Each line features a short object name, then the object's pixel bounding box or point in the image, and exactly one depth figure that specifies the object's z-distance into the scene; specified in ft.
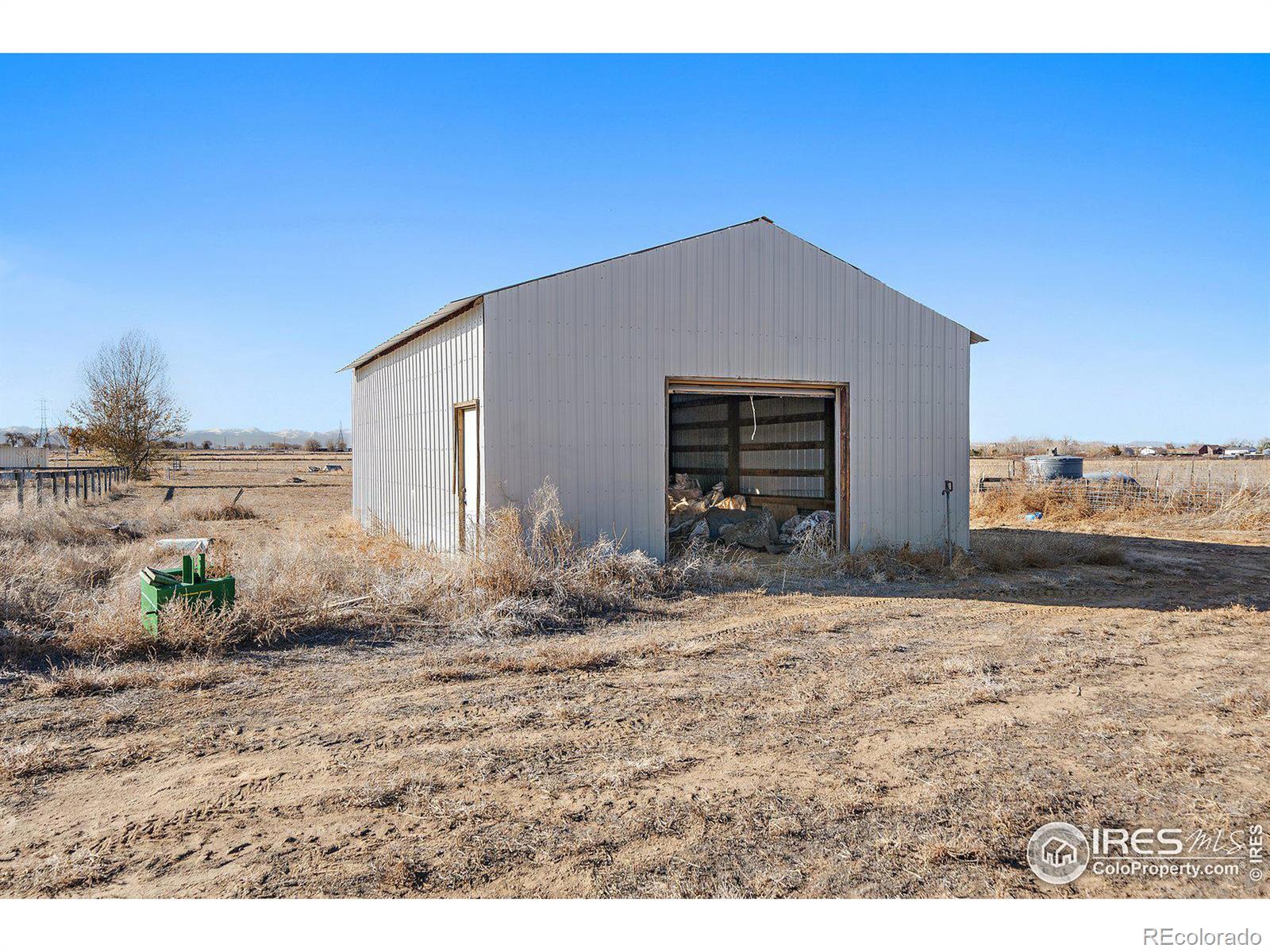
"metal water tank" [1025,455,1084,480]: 75.36
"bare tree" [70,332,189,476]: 118.52
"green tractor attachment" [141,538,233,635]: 23.07
